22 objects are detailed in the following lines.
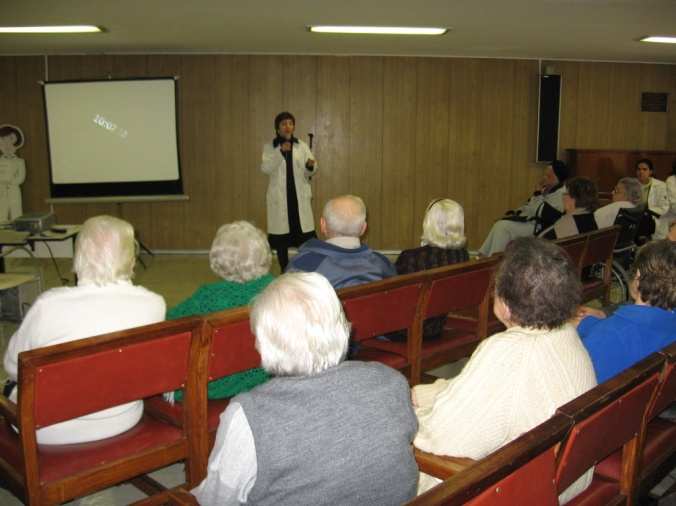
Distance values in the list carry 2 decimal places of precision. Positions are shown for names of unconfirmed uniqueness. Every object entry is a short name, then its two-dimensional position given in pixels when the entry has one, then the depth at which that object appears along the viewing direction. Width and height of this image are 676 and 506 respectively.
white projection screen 8.15
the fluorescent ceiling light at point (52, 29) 6.44
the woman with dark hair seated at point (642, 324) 2.13
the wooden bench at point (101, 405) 1.82
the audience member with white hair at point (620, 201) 5.29
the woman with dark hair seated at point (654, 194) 6.92
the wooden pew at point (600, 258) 4.38
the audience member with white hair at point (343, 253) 2.96
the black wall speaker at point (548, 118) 8.73
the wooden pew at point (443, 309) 2.89
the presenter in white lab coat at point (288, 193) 6.48
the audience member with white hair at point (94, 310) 2.17
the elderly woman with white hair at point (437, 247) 3.28
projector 5.59
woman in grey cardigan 1.26
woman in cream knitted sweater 1.64
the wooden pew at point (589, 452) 1.18
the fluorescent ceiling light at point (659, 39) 6.89
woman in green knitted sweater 2.51
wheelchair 5.21
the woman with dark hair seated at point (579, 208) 5.10
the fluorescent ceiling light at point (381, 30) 6.46
